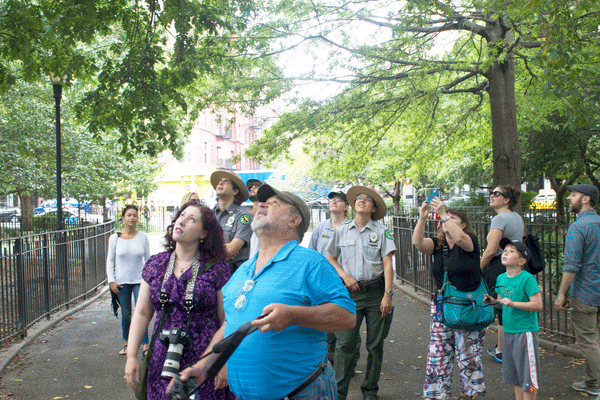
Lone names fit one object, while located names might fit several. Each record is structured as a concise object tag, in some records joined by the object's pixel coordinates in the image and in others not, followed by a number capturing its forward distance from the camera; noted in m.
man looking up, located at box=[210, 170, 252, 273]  5.75
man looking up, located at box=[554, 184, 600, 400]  5.40
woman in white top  7.07
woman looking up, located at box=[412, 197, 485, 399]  4.93
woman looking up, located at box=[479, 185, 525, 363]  5.91
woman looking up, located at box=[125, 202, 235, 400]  3.39
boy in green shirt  4.45
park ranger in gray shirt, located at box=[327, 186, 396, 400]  5.32
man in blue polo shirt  2.53
